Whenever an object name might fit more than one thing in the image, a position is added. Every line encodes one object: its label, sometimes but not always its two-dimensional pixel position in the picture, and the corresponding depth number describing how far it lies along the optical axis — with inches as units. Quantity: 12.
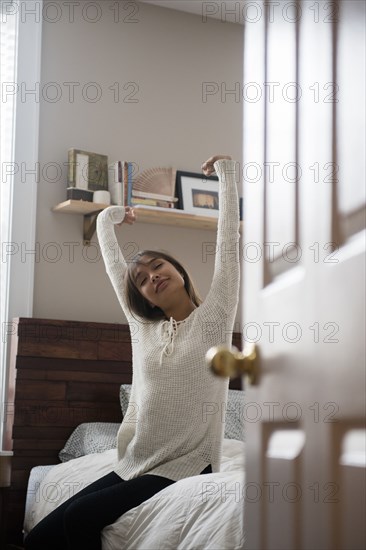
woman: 91.4
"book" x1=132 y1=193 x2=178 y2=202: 150.2
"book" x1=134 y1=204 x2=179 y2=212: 147.2
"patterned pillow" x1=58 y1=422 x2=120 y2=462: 126.6
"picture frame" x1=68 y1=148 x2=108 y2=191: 146.5
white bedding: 69.6
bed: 117.0
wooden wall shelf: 144.7
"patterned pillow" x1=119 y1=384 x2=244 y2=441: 129.0
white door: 38.5
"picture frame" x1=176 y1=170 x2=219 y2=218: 155.7
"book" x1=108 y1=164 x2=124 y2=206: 146.8
